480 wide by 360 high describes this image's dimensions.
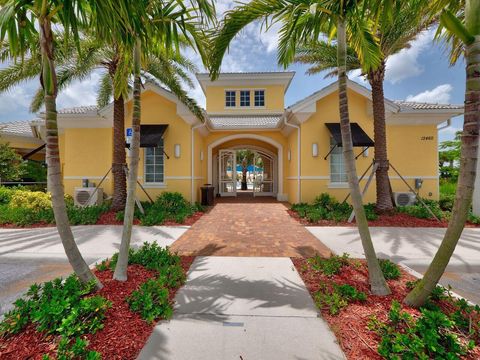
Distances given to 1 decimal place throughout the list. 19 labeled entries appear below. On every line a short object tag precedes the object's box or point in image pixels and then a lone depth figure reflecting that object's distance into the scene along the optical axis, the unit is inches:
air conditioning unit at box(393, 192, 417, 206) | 393.8
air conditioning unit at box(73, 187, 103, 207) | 396.5
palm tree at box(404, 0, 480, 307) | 88.1
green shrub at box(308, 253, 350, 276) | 152.0
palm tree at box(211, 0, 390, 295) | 124.1
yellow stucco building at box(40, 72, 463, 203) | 409.4
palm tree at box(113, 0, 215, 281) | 128.3
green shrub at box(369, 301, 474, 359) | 81.0
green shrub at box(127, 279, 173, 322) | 106.9
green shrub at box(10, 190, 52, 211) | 336.2
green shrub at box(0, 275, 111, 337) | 91.1
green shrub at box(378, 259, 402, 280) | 144.3
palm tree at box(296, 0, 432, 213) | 299.5
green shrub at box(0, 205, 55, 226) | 298.2
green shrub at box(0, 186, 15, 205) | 403.0
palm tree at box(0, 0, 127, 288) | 92.7
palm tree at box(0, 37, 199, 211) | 307.0
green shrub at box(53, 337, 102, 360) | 77.1
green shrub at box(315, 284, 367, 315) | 113.7
